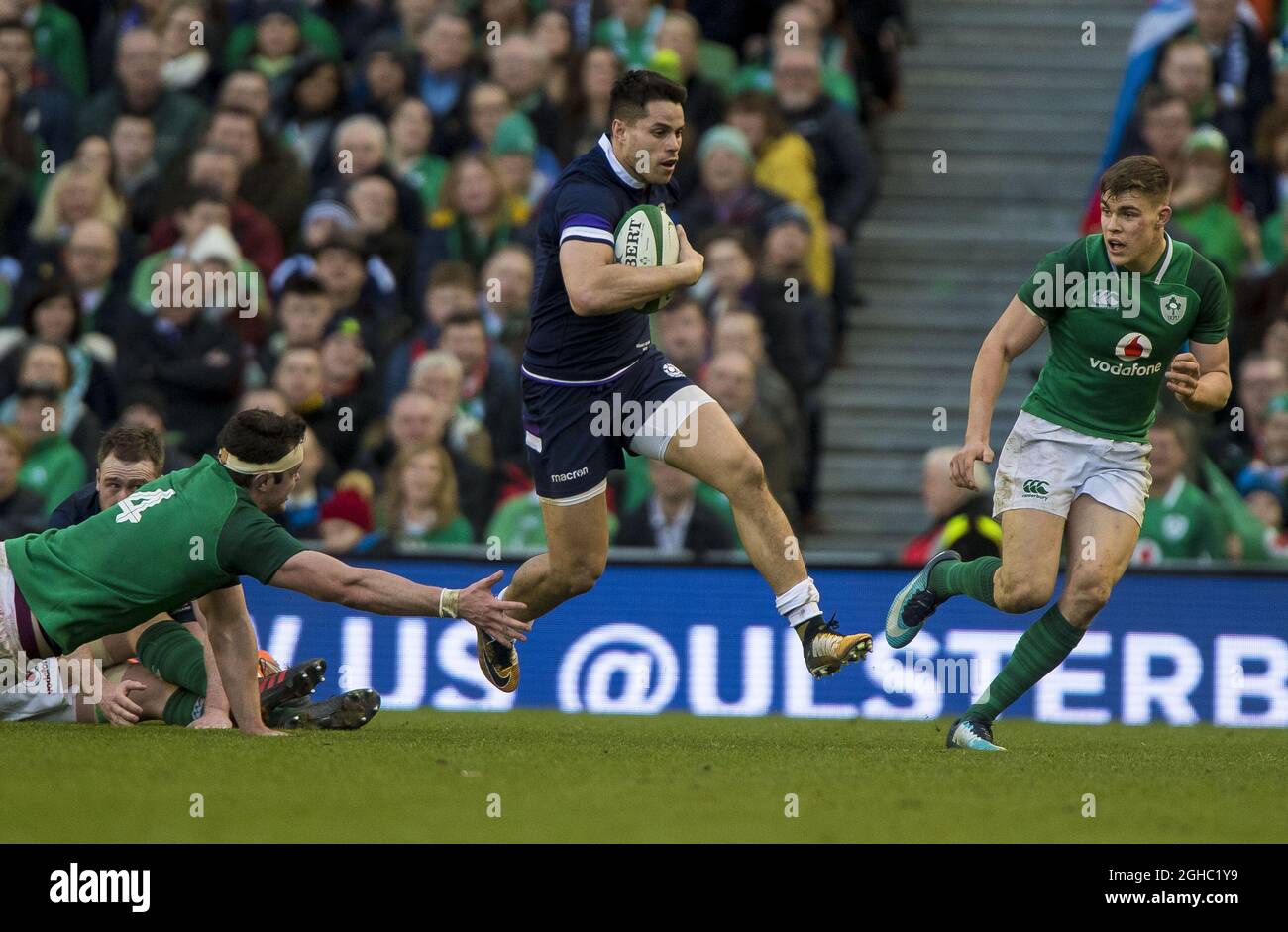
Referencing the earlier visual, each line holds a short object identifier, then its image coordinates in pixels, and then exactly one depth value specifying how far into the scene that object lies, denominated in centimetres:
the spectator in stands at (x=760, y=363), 1282
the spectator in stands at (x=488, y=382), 1307
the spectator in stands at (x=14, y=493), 1237
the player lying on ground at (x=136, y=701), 865
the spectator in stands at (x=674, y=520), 1205
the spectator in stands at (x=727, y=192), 1390
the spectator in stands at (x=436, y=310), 1366
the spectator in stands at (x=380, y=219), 1434
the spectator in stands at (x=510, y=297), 1355
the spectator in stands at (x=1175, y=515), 1180
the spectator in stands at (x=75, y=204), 1470
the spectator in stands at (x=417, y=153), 1478
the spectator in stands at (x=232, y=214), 1446
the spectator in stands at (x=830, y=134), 1439
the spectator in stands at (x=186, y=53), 1575
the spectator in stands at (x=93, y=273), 1423
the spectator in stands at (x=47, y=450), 1280
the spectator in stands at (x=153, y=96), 1536
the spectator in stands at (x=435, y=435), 1275
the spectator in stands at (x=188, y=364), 1348
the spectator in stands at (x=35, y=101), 1559
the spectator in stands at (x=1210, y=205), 1311
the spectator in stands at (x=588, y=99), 1444
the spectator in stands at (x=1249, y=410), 1269
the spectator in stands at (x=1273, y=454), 1241
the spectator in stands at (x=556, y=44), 1500
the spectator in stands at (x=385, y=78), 1522
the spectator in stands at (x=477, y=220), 1422
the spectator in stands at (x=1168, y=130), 1339
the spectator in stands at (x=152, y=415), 1255
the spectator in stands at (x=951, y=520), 1142
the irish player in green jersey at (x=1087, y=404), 831
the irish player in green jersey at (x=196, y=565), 757
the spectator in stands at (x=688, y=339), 1298
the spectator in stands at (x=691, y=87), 1457
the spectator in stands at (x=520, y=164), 1434
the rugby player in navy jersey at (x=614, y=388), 811
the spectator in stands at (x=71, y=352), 1353
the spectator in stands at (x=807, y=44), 1461
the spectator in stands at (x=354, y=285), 1410
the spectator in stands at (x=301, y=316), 1366
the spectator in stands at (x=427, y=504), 1245
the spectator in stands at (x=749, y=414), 1244
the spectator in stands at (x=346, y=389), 1349
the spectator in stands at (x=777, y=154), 1416
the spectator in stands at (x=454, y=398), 1288
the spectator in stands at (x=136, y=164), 1502
